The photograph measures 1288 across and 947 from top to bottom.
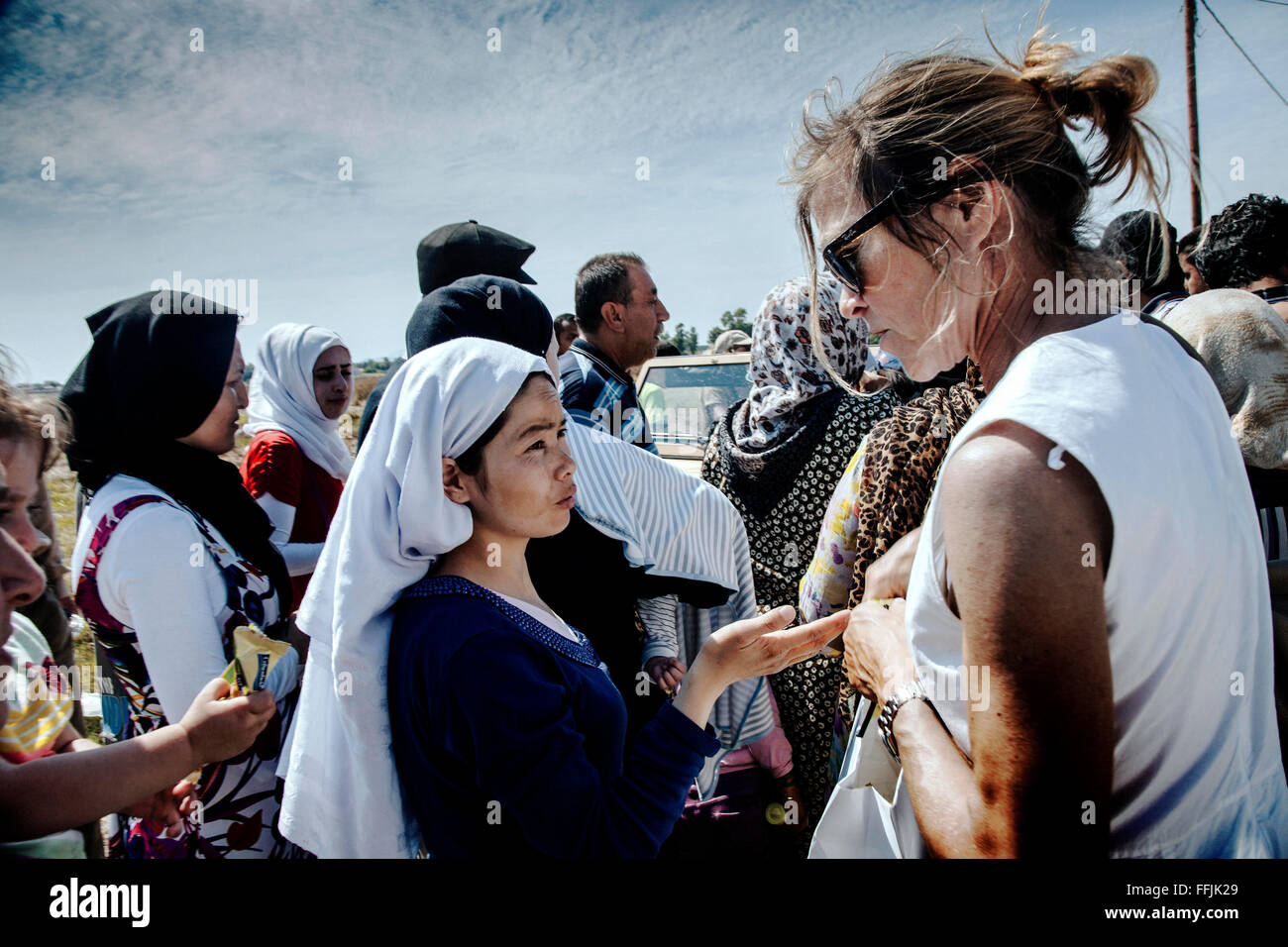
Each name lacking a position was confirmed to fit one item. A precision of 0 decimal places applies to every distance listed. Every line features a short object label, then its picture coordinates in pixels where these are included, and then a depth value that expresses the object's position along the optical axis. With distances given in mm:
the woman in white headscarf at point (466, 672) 1168
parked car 6023
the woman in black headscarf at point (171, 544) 1643
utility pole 8035
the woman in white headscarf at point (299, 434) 2957
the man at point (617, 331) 3551
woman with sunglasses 870
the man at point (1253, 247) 2898
